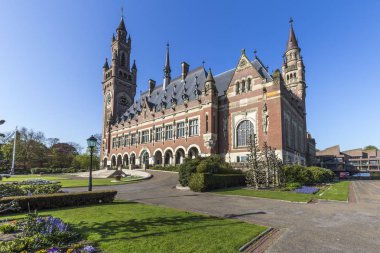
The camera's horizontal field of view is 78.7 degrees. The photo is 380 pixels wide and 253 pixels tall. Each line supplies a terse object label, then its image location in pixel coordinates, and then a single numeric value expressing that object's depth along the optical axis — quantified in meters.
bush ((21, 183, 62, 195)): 14.22
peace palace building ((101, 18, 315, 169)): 36.88
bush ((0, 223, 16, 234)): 7.45
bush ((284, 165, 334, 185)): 26.96
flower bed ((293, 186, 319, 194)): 19.46
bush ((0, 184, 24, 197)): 12.76
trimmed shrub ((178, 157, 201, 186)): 23.06
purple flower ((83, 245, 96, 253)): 5.66
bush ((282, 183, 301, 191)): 21.29
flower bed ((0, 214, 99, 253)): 5.79
